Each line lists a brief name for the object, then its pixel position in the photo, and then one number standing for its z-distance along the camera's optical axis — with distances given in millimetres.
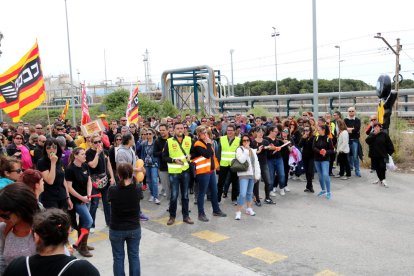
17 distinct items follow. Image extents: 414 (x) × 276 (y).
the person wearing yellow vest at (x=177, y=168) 7828
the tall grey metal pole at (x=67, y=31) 24048
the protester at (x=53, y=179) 5930
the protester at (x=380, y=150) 10312
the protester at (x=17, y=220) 3031
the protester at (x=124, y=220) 4852
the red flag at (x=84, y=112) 13310
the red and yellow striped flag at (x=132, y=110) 13766
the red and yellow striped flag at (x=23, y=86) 10047
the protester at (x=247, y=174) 8188
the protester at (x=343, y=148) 11039
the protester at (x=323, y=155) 9438
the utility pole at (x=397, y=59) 14719
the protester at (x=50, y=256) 2514
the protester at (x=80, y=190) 6387
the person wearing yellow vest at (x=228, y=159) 8938
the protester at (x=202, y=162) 7938
